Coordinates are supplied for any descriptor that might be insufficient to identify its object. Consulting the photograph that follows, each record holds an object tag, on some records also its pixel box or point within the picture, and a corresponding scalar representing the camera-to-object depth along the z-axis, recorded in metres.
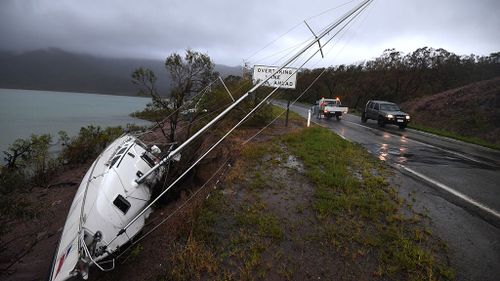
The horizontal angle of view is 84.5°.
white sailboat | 4.98
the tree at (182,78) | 15.95
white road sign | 14.67
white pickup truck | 26.20
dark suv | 21.02
